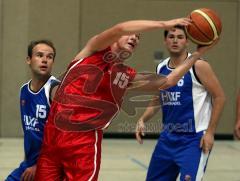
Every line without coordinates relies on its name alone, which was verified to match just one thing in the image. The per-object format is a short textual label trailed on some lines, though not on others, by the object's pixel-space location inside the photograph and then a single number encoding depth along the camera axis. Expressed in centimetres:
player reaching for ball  593
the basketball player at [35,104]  668
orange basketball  645
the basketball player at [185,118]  741
